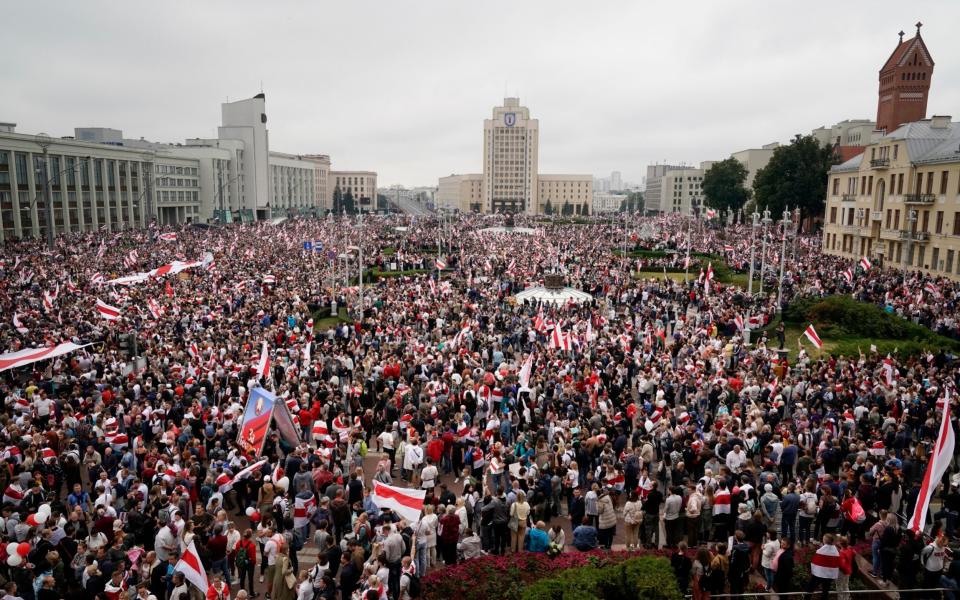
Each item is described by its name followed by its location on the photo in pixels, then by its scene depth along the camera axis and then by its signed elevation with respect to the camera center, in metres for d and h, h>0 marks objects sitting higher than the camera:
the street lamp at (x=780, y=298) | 28.94 -3.26
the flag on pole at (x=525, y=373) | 16.95 -3.96
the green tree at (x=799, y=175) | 66.50 +4.83
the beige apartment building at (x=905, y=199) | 40.25 +1.77
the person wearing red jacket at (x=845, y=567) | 9.27 -4.77
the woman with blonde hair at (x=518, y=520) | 10.90 -4.95
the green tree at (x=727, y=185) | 89.25 +4.86
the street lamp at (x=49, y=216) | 39.89 -0.63
